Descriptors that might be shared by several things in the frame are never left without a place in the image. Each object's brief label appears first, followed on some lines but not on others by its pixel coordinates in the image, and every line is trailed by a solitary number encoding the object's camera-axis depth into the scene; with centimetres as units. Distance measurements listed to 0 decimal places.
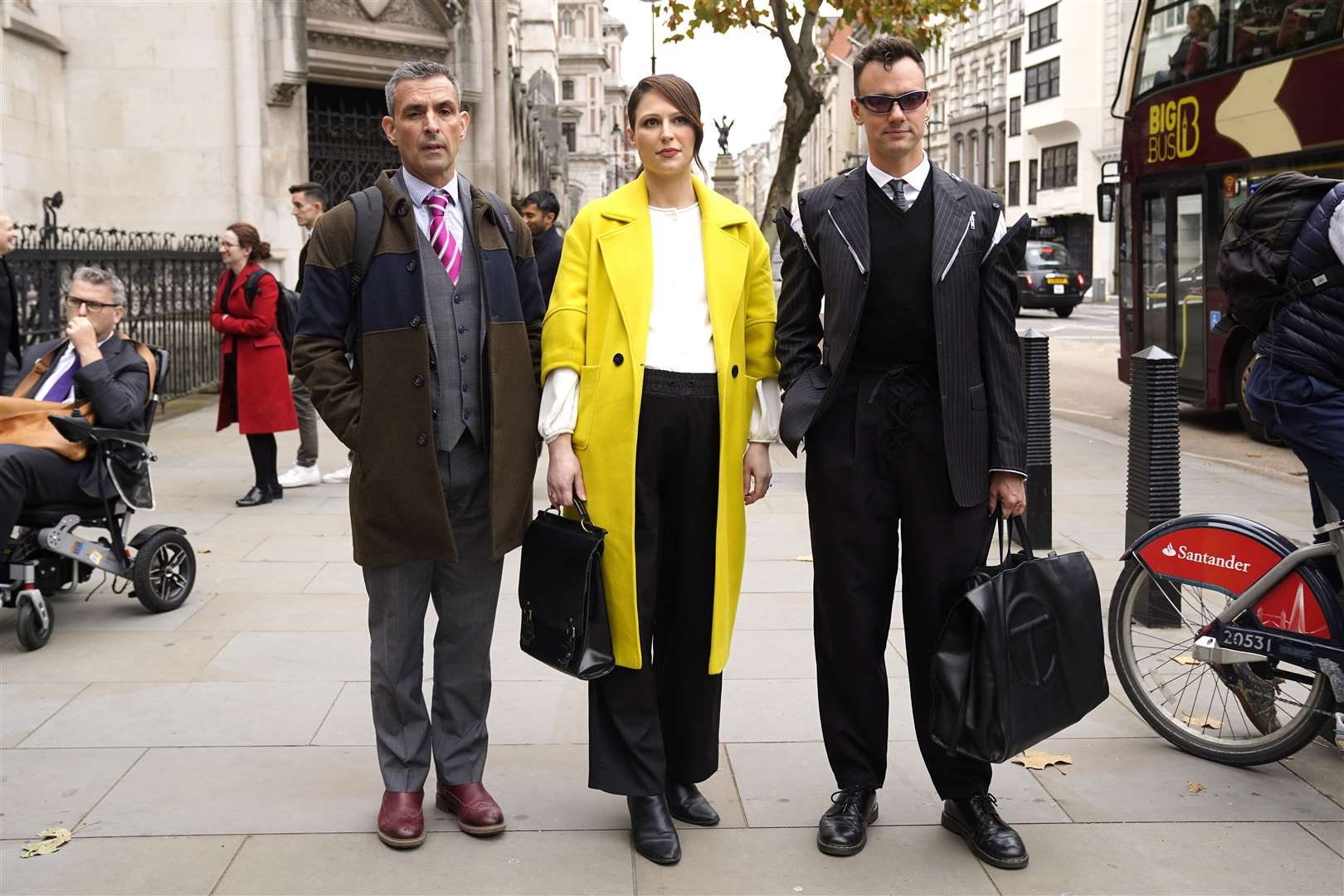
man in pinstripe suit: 364
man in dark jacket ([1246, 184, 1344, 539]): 400
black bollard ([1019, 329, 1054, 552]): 740
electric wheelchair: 586
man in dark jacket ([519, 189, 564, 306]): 882
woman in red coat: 905
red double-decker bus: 1069
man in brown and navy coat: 372
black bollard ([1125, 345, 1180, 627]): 569
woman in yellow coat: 369
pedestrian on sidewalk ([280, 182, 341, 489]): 1007
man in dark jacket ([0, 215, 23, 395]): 719
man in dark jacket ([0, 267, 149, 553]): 586
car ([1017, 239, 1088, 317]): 3491
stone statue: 4284
